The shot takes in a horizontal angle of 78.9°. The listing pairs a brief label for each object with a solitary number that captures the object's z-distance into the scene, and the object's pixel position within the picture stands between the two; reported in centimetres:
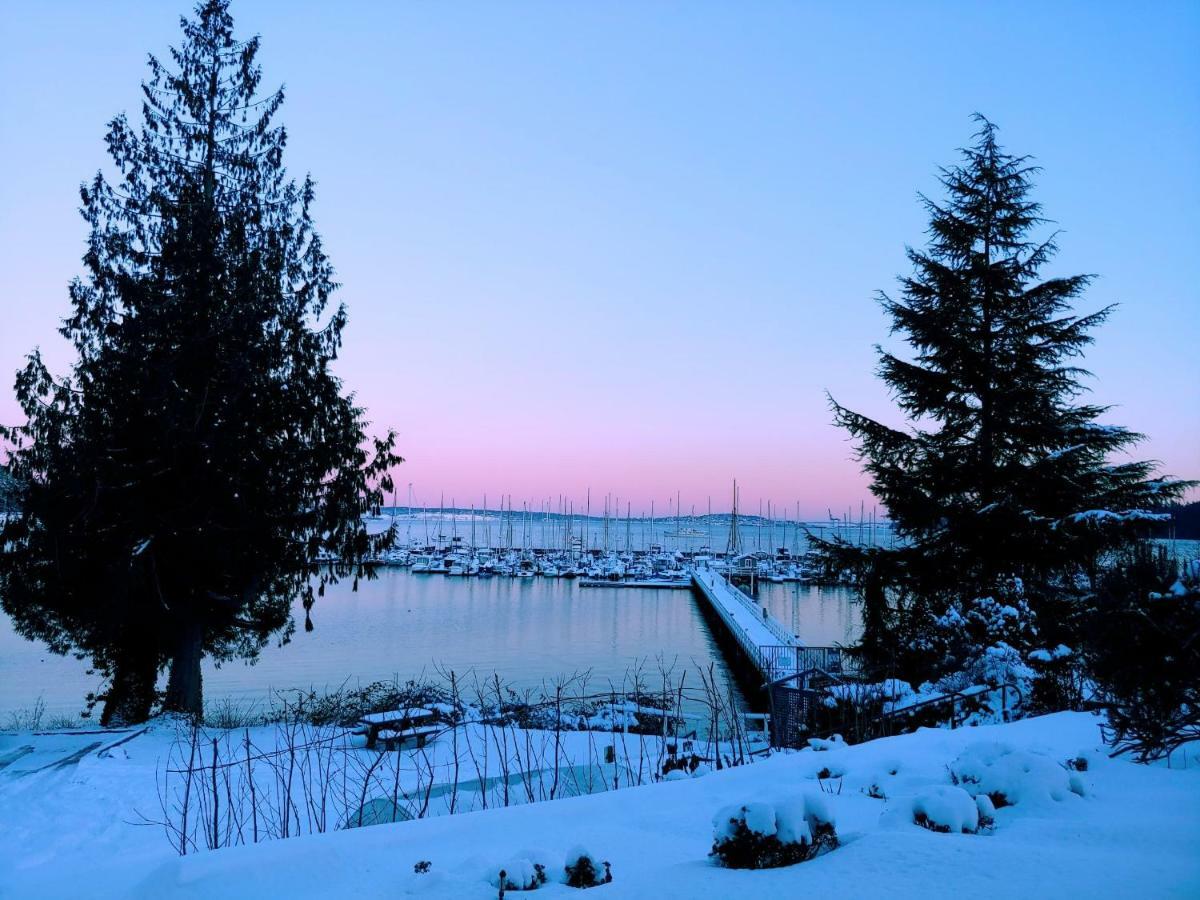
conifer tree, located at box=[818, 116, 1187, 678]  1165
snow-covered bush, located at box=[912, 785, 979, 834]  333
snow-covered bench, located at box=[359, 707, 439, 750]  966
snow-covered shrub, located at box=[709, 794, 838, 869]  298
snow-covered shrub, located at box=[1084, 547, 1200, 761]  393
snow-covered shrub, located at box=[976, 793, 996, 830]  355
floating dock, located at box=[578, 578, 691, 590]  5831
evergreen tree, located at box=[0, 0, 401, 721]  1169
